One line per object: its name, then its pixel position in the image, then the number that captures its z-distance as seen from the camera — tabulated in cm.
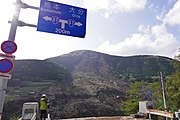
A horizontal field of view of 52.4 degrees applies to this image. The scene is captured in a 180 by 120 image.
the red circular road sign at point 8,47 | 419
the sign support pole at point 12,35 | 416
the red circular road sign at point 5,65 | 398
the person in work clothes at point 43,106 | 1031
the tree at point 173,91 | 2011
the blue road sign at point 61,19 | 578
